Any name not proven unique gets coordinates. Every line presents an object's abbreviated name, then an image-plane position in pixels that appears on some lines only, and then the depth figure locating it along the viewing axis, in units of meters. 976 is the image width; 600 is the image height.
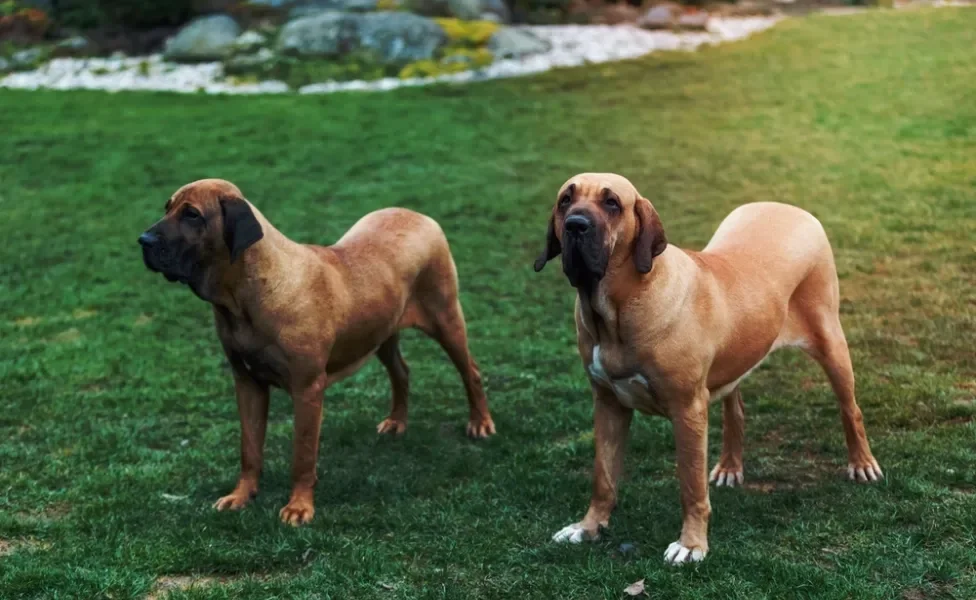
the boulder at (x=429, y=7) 21.44
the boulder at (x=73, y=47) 20.08
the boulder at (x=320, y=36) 19.53
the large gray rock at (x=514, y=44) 19.61
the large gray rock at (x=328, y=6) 21.25
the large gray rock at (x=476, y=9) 21.22
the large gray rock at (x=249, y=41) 19.75
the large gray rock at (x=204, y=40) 19.58
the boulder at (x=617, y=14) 22.41
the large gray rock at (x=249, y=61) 19.06
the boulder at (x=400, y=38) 19.39
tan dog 4.58
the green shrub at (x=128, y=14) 20.72
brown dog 5.28
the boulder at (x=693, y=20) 21.94
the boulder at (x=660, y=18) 21.97
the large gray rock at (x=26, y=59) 19.47
